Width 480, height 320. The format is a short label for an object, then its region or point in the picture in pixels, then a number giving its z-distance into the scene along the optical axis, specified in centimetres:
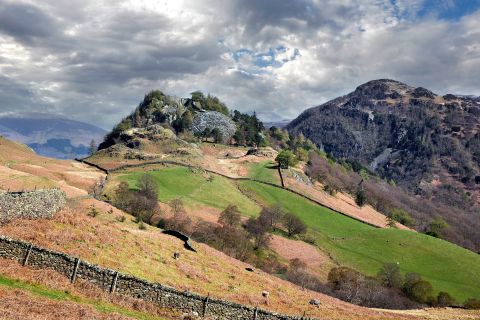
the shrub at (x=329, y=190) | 18575
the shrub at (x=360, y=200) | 19560
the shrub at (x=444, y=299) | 8904
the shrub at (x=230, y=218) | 10943
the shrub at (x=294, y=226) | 12306
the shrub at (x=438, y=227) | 19081
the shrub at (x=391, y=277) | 9588
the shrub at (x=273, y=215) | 12265
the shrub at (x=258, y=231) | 10738
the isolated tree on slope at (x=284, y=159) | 18538
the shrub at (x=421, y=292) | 8994
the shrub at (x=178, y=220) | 9069
